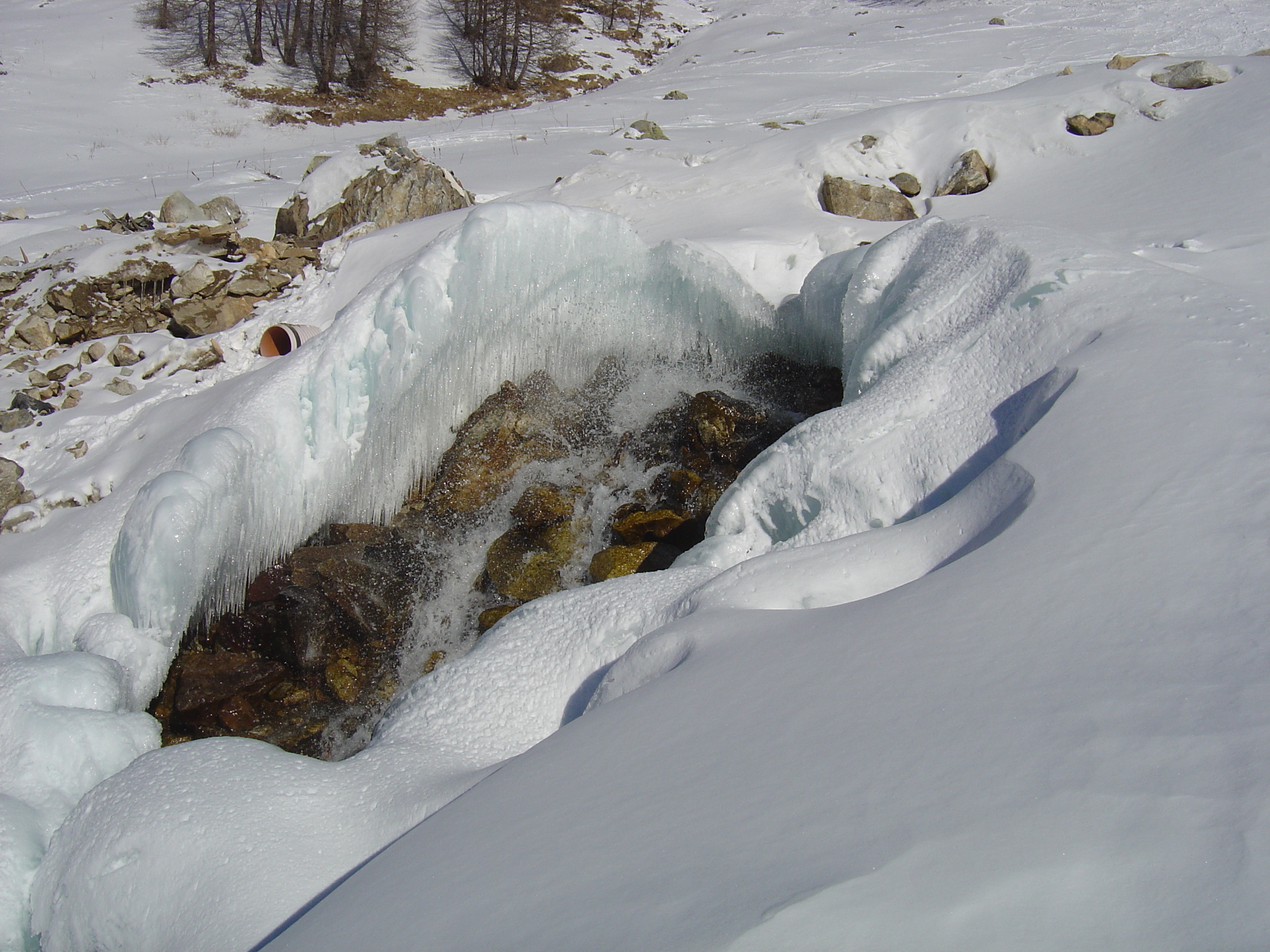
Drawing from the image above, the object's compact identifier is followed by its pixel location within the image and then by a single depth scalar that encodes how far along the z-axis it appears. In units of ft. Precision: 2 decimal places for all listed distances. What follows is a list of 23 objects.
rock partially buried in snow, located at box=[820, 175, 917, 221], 19.07
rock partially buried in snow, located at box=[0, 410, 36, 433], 16.18
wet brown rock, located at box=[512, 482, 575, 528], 15.69
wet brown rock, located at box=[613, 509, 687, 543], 15.34
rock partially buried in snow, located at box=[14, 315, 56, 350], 17.76
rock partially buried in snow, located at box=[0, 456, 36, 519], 14.85
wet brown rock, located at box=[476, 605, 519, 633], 14.43
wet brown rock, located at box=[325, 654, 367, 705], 13.64
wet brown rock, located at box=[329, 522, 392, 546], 15.15
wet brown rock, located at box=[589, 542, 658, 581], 14.71
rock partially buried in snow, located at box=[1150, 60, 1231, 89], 19.20
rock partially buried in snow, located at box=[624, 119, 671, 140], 26.58
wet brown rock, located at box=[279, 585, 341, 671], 13.88
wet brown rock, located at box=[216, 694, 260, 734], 13.03
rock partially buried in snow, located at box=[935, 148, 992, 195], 19.12
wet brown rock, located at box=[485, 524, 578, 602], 14.97
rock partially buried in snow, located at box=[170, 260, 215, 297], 18.72
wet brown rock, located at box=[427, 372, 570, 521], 16.21
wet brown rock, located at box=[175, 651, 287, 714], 13.04
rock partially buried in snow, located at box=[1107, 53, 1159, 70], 22.04
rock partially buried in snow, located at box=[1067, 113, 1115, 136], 19.06
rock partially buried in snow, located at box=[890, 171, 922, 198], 19.95
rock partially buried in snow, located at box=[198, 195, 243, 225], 21.21
